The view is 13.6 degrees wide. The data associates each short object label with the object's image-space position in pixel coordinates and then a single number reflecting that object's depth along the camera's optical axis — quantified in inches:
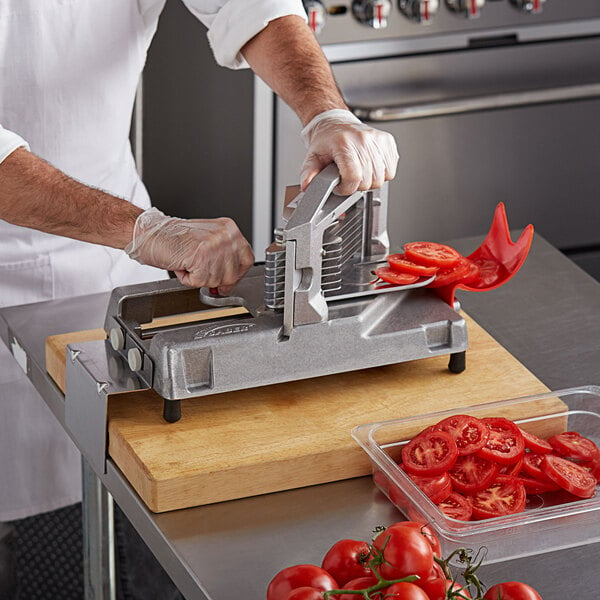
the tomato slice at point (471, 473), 93.4
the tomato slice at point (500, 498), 92.6
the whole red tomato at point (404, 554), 86.2
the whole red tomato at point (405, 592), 84.7
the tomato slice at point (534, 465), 94.7
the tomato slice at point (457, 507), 92.4
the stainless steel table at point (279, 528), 91.2
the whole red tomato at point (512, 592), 86.5
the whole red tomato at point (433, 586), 86.3
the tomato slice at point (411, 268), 102.1
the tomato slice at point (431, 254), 102.5
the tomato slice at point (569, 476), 94.1
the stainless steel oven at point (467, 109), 143.6
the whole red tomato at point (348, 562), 87.8
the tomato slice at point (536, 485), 94.6
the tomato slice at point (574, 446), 96.1
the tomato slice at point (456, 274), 102.7
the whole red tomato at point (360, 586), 85.6
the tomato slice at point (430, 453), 93.8
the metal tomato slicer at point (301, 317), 97.2
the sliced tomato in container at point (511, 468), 94.1
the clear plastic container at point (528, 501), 91.4
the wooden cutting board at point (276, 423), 94.9
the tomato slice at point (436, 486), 93.2
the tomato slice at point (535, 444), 95.7
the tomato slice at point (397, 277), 102.0
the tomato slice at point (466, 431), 94.2
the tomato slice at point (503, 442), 93.9
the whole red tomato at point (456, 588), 85.3
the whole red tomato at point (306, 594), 85.7
